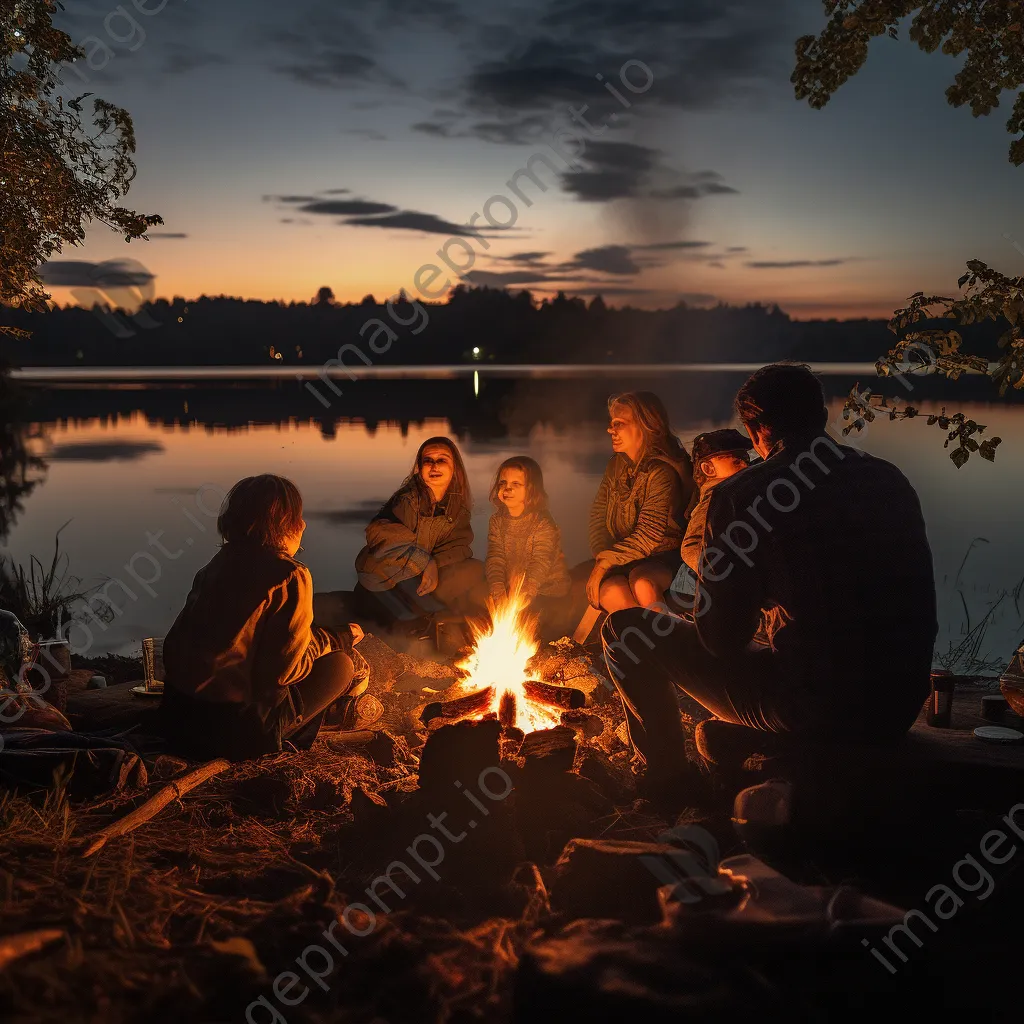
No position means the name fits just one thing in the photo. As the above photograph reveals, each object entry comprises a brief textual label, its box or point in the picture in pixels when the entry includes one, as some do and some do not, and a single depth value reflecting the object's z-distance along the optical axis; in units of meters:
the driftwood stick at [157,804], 4.24
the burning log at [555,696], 6.32
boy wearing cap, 6.75
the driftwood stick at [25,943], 3.14
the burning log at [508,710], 6.25
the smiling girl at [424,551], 8.13
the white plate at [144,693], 6.27
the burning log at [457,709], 6.13
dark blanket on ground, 4.62
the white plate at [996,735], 4.70
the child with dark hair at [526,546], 8.02
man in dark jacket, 4.08
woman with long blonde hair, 7.56
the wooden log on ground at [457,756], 4.71
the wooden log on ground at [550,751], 4.98
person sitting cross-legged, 5.11
